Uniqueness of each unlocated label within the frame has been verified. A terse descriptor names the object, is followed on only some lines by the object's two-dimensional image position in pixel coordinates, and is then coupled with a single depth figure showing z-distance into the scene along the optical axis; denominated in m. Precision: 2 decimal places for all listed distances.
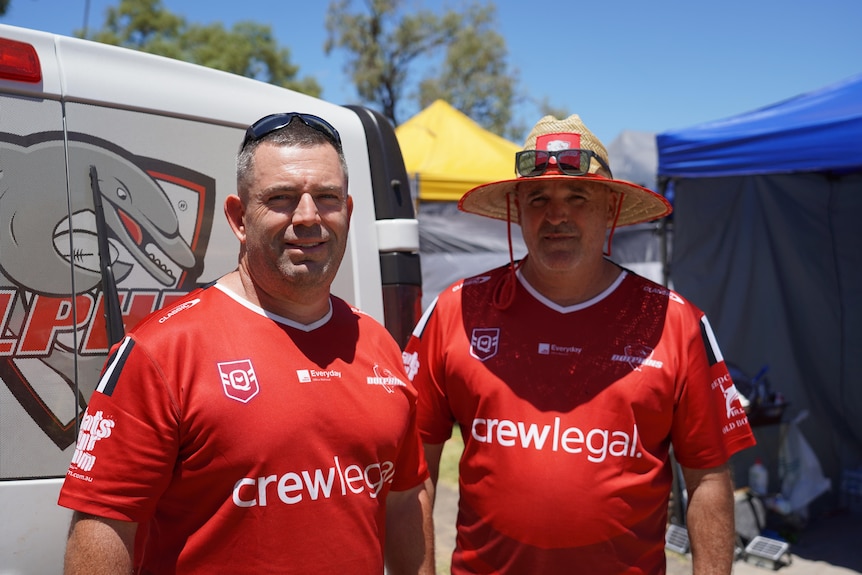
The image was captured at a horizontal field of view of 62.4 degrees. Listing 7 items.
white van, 1.69
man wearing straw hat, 1.93
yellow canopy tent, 8.43
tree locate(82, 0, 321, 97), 26.75
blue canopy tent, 5.74
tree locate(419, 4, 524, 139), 26.44
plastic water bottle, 5.12
